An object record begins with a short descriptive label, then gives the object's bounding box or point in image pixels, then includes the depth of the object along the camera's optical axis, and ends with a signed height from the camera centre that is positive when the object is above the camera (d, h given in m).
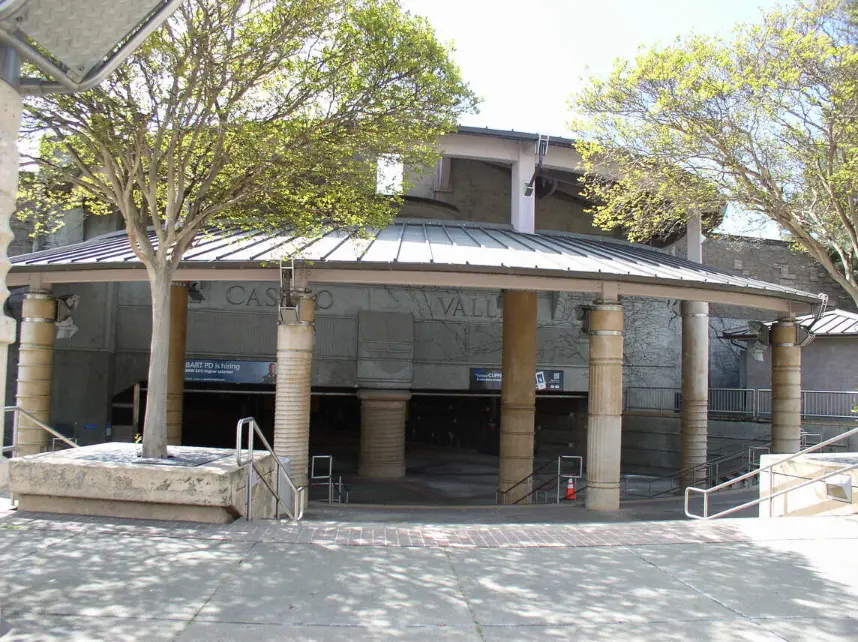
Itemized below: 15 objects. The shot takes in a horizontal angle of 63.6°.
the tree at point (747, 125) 12.08 +4.85
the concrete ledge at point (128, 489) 7.64 -1.44
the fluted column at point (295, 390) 12.73 -0.48
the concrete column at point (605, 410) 13.02 -0.69
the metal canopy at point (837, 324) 21.78 +1.80
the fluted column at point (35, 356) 14.38 +0.00
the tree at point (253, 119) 9.07 +3.42
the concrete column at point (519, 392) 17.08 -0.52
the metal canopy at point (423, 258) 12.65 +2.18
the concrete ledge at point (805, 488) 9.86 -1.64
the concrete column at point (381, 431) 20.44 -1.90
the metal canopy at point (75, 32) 4.06 +2.02
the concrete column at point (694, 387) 20.11 -0.31
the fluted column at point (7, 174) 4.07 +1.08
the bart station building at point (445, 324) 13.06 +1.17
